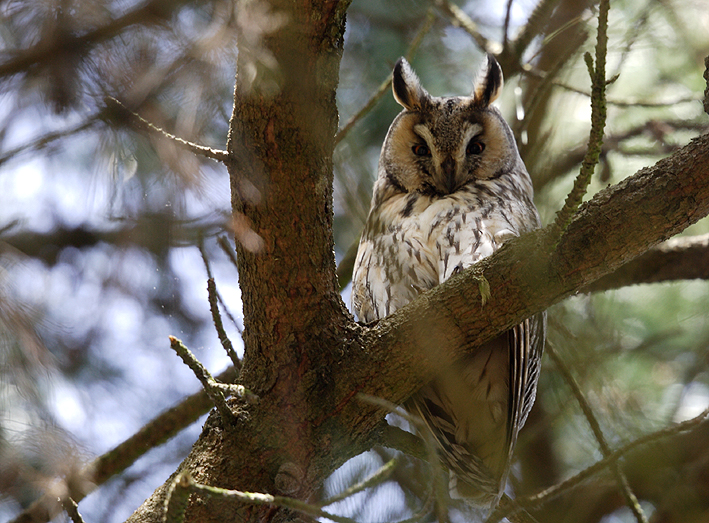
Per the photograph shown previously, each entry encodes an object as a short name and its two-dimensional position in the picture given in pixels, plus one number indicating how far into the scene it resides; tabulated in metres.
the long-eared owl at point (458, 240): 8.77
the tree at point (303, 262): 8.67
